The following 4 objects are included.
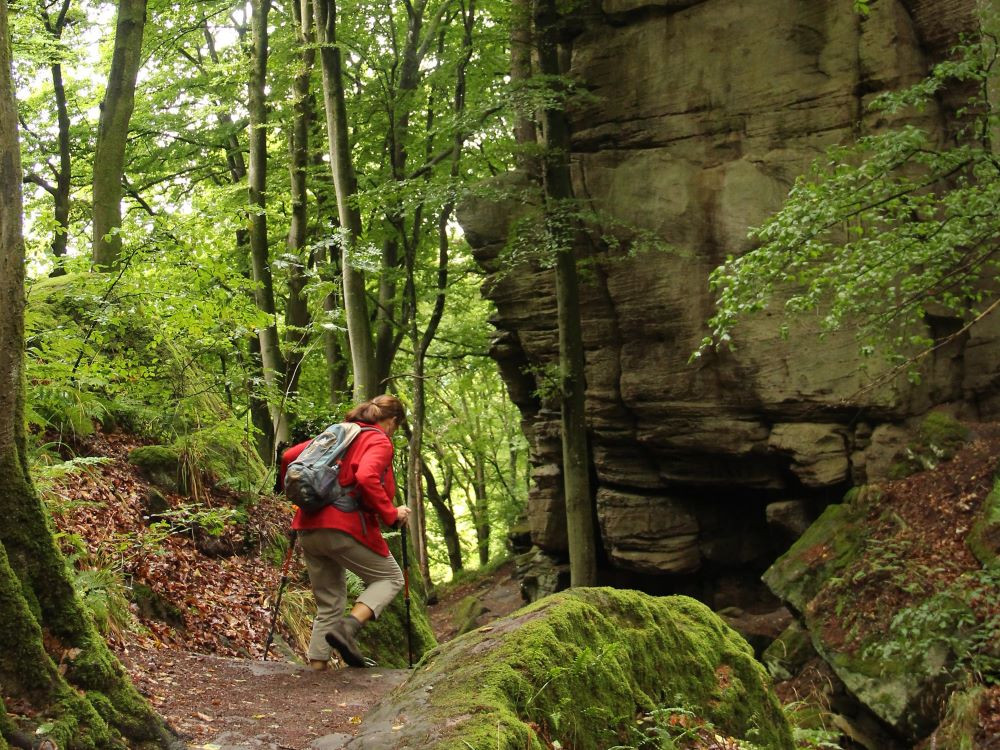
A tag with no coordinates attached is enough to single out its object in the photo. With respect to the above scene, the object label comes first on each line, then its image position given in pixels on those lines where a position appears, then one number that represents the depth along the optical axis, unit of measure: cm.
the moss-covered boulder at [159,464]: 801
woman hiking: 575
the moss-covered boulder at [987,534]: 924
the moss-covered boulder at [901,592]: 848
